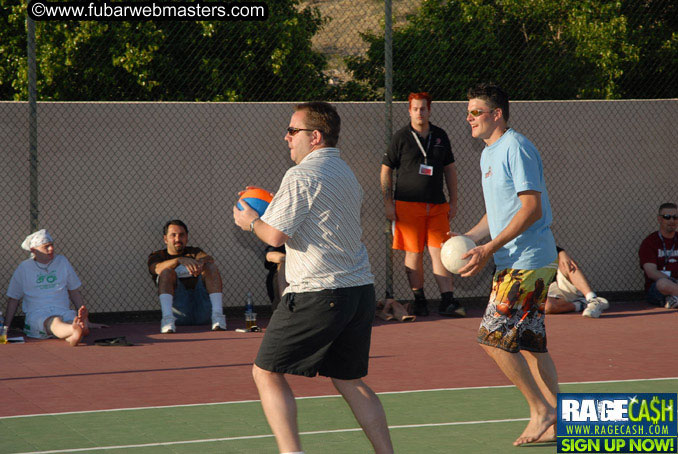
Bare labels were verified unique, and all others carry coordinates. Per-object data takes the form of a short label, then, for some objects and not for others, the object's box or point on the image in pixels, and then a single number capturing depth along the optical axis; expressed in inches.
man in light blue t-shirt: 238.7
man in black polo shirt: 467.2
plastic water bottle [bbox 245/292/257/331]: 436.8
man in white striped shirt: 199.5
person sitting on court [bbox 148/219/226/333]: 442.0
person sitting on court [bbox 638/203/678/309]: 505.7
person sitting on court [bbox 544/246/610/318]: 478.3
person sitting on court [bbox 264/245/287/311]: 441.7
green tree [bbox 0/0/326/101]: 807.1
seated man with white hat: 411.5
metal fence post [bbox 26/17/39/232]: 439.8
